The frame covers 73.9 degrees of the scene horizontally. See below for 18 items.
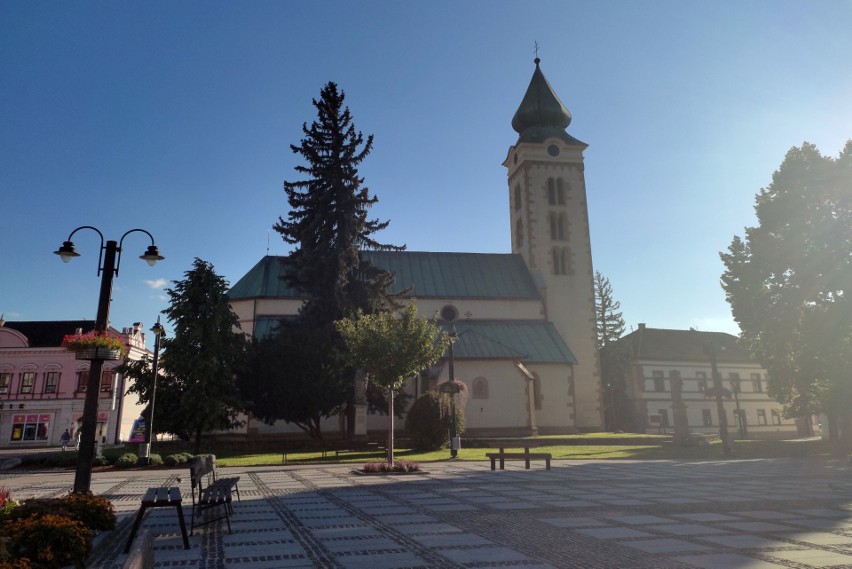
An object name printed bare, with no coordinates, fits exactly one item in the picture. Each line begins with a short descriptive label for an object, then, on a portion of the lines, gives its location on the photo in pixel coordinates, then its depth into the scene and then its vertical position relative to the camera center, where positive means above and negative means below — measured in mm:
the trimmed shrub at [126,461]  21938 -1804
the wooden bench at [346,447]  28834 -1867
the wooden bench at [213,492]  9352 -1335
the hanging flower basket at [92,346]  11281 +1319
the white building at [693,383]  58250 +2742
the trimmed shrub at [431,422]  28359 -518
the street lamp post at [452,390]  27270 +1028
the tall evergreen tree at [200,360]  29781 +2802
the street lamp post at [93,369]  10648 +876
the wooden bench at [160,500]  8141 -1247
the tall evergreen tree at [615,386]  60250 +2577
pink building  48625 +1690
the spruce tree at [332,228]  32688 +10603
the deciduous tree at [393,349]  20422 +2205
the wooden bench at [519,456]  19953 -1574
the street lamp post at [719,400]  29014 +483
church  37156 +8511
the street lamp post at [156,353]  24352 +2529
